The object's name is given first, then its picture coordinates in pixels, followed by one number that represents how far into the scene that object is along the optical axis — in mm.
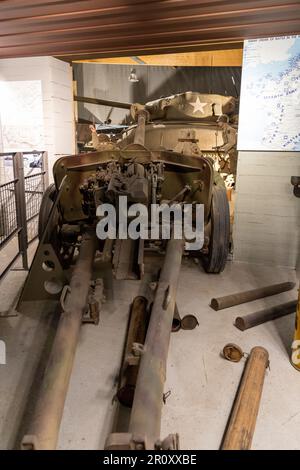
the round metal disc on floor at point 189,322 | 2963
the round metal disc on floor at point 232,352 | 2602
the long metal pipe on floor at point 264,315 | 3037
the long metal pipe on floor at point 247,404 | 1886
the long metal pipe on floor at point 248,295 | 3379
